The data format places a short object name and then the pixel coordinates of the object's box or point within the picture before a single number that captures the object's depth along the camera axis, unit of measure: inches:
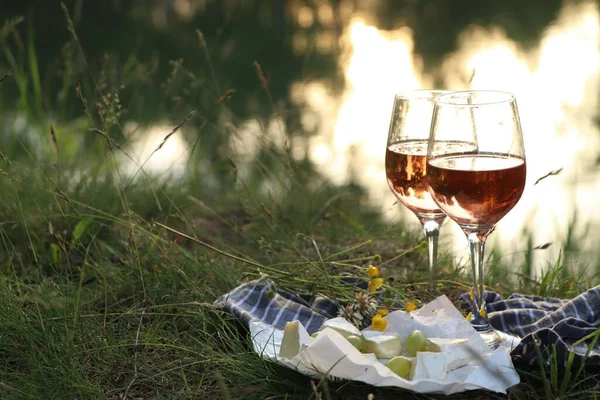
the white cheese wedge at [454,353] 72.5
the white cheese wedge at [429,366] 71.5
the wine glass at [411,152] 77.2
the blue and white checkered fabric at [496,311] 75.5
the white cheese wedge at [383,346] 72.8
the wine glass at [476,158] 73.0
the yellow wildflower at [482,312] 76.1
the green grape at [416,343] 72.9
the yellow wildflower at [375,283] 76.0
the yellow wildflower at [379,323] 74.4
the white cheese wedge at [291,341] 72.8
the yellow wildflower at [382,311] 75.4
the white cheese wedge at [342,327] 73.3
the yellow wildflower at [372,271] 75.6
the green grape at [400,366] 71.7
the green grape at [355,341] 72.7
